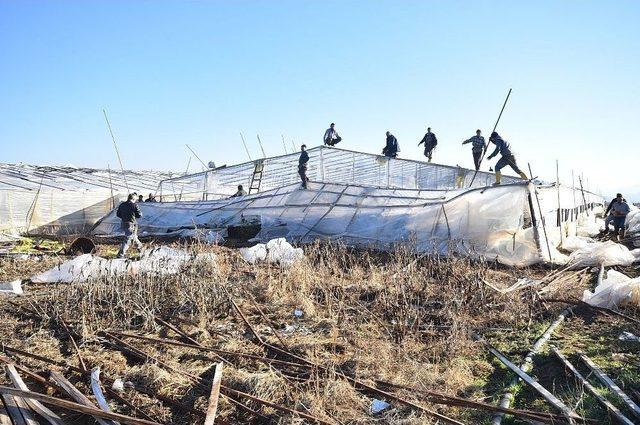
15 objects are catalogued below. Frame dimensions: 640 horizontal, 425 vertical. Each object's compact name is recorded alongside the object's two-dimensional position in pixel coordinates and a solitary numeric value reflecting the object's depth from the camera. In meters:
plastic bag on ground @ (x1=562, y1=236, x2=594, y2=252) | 11.04
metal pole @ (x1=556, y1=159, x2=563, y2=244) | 11.60
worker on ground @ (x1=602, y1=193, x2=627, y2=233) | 13.90
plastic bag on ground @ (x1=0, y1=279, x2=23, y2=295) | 6.68
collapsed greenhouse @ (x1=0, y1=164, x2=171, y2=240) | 17.27
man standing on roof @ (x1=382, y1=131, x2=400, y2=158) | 15.06
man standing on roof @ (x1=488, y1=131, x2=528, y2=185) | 10.53
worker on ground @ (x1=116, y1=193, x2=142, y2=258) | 10.59
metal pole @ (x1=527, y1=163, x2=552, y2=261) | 9.81
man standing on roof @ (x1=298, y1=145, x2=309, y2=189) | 14.39
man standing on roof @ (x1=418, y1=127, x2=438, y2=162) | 15.30
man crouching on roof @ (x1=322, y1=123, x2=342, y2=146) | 15.66
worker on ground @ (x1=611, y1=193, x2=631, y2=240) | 13.45
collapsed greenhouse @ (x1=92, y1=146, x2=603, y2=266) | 9.79
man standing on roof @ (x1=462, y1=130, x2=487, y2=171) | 13.42
